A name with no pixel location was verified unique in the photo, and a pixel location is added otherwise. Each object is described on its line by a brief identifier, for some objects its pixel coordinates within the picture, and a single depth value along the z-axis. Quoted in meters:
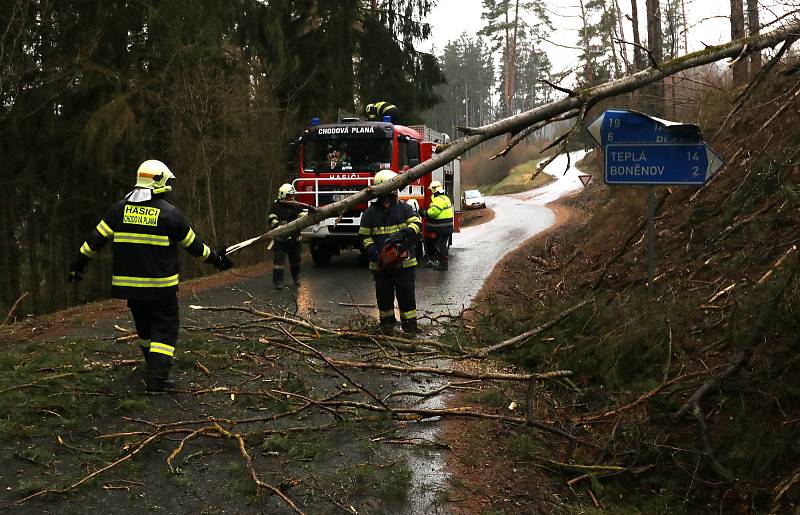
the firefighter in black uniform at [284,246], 11.57
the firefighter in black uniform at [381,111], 16.39
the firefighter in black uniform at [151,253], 5.68
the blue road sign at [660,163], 6.25
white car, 40.16
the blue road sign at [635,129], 6.32
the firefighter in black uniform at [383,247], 7.88
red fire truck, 14.49
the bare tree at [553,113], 4.56
